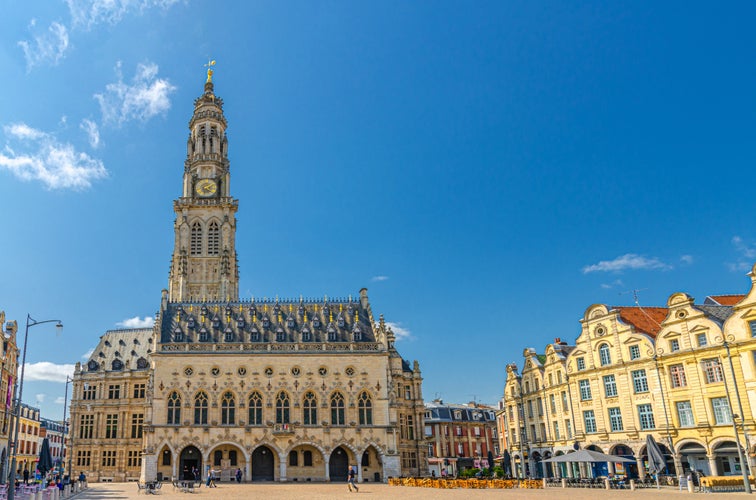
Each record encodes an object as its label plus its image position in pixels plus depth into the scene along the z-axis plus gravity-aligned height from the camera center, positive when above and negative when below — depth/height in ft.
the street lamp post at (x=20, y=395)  81.63 +9.97
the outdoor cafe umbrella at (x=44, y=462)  126.82 -0.23
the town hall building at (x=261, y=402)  172.86 +13.73
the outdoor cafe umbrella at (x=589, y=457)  134.62 -6.39
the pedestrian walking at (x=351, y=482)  128.31 -8.22
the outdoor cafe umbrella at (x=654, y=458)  121.80 -6.67
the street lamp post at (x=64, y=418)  151.38 +5.31
